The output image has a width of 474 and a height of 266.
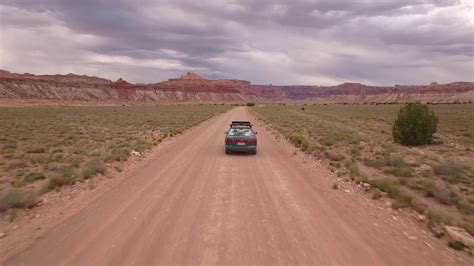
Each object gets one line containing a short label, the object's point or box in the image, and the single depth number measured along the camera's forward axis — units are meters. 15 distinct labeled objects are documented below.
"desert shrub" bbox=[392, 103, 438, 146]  21.25
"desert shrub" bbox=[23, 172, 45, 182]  10.84
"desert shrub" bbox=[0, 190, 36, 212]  7.94
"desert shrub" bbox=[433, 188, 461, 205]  8.73
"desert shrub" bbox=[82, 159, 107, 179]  11.02
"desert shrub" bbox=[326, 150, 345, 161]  14.66
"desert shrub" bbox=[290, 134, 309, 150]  18.30
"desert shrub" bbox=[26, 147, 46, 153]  16.98
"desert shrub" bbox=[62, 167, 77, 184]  10.28
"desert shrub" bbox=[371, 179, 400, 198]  9.10
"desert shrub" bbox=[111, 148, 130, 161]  14.47
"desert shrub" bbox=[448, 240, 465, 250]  6.05
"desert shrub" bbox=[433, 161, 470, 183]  11.22
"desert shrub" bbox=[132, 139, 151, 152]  17.27
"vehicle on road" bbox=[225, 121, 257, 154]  15.80
